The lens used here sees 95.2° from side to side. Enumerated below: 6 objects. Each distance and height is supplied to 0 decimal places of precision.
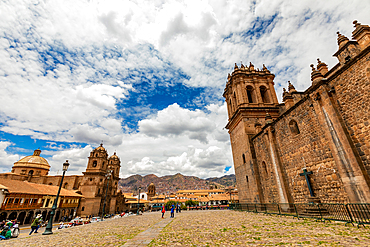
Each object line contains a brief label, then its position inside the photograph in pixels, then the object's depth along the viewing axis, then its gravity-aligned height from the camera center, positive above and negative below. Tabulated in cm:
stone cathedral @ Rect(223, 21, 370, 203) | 859 +332
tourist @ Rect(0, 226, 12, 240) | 1085 -199
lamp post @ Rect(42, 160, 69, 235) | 1127 -174
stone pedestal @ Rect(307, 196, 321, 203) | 1012 -54
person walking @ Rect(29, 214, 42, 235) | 1219 -158
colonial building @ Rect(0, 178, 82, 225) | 2303 -11
